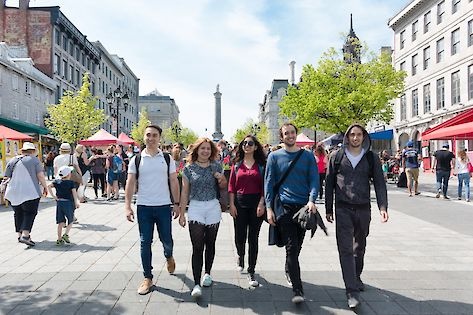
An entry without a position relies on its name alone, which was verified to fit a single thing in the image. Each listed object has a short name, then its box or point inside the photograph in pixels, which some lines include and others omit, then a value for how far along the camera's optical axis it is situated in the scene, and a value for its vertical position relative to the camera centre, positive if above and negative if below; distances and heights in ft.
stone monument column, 224.94 +29.56
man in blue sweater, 13.66 -1.03
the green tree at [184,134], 252.21 +19.62
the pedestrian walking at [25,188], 22.66 -1.52
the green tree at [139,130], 196.25 +16.36
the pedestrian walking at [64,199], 22.65 -2.14
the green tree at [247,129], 275.96 +23.68
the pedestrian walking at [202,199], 14.42 -1.41
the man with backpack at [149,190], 14.96 -1.10
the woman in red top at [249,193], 15.78 -1.28
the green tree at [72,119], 111.86 +12.25
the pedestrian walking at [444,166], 43.29 -0.62
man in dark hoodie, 13.71 -1.13
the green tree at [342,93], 72.84 +12.99
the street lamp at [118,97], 70.87 +11.82
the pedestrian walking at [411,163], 47.50 -0.30
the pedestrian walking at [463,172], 42.29 -1.27
